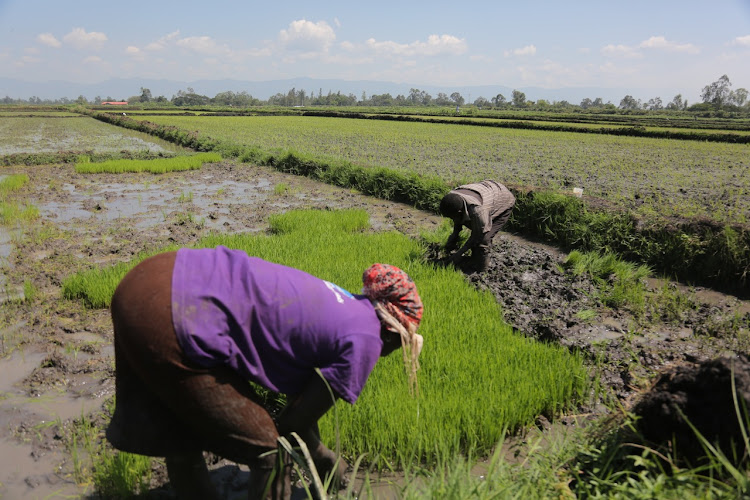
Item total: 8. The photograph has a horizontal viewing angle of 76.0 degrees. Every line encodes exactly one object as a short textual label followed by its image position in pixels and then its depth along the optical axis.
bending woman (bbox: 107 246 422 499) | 1.39
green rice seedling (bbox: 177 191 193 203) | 8.76
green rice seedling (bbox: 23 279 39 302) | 4.37
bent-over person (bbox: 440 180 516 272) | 4.41
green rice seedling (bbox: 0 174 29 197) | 9.27
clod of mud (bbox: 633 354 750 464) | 1.50
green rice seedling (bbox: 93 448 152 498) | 2.11
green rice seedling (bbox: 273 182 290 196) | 9.62
